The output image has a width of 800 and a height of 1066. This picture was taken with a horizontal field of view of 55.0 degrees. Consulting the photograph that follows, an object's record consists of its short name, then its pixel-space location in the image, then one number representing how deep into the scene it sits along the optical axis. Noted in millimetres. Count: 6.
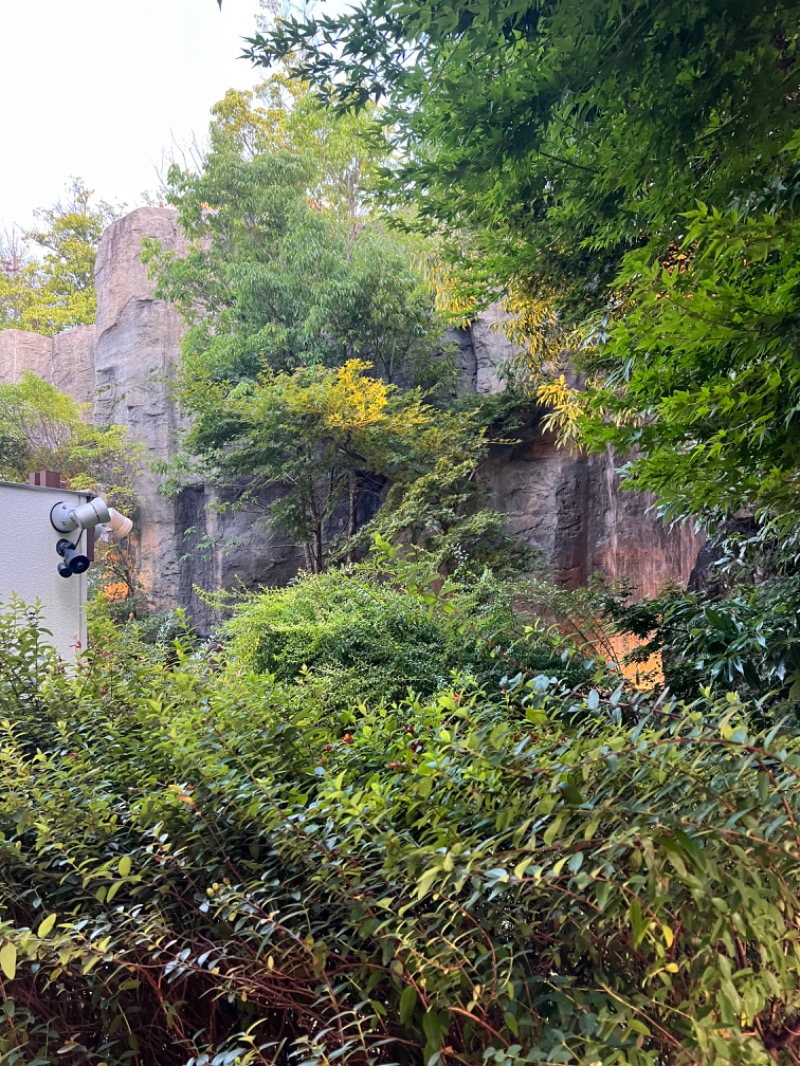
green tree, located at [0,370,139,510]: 11344
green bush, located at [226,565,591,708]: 3600
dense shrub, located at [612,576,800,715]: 2266
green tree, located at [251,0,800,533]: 1752
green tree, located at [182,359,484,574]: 8297
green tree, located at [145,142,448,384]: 9141
